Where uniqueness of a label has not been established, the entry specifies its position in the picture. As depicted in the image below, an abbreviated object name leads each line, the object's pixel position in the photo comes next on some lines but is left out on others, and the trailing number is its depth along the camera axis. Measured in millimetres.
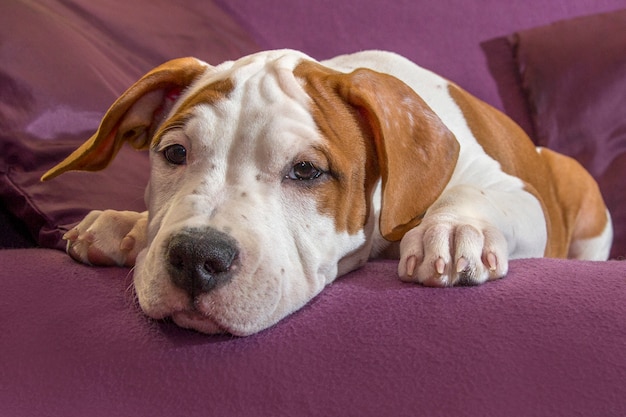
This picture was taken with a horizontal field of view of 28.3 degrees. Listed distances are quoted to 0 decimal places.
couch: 559
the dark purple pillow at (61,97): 782
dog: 605
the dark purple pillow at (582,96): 1066
